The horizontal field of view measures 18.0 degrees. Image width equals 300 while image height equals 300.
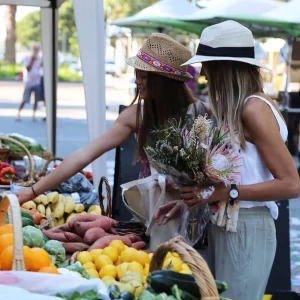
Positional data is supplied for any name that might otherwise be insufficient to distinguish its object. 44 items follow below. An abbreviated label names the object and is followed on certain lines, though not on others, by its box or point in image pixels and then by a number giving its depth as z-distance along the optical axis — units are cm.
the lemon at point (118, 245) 380
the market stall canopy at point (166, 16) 2163
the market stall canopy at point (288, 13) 1677
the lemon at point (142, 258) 359
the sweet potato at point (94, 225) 432
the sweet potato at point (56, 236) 425
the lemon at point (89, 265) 354
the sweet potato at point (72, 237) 427
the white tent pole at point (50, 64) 967
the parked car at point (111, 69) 5133
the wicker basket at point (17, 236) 286
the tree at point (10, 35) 3313
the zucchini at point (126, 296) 283
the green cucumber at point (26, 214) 438
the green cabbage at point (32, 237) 367
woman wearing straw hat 428
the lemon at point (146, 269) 346
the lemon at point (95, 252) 371
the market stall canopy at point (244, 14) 1818
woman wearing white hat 359
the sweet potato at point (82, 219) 443
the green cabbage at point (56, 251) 368
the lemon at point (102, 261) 356
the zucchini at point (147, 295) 277
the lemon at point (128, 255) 363
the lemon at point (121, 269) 340
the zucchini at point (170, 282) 277
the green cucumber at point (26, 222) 420
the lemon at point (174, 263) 335
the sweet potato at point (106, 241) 402
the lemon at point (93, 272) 344
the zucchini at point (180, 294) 270
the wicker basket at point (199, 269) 262
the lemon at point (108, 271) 343
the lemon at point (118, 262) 371
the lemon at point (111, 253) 368
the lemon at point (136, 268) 340
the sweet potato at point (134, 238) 423
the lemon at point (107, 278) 329
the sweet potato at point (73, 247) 409
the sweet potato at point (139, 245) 414
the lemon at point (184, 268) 346
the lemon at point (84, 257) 365
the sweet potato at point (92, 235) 418
